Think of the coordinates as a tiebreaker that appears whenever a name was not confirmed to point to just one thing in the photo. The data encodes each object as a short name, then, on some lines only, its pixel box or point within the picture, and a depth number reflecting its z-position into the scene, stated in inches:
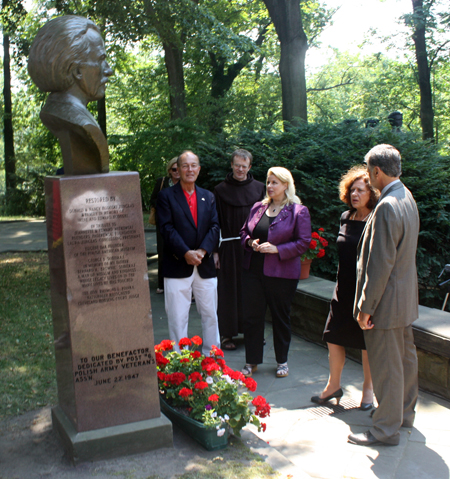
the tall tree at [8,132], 962.0
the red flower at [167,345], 151.5
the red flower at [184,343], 153.2
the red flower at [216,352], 147.9
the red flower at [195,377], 136.6
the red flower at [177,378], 138.4
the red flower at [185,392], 132.3
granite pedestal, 125.4
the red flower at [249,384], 135.0
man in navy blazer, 186.4
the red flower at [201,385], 132.9
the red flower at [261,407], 132.3
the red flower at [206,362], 143.2
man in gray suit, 132.1
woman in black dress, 161.3
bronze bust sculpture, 125.3
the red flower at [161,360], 147.5
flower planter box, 128.3
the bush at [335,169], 261.7
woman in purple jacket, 186.1
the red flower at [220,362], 146.7
